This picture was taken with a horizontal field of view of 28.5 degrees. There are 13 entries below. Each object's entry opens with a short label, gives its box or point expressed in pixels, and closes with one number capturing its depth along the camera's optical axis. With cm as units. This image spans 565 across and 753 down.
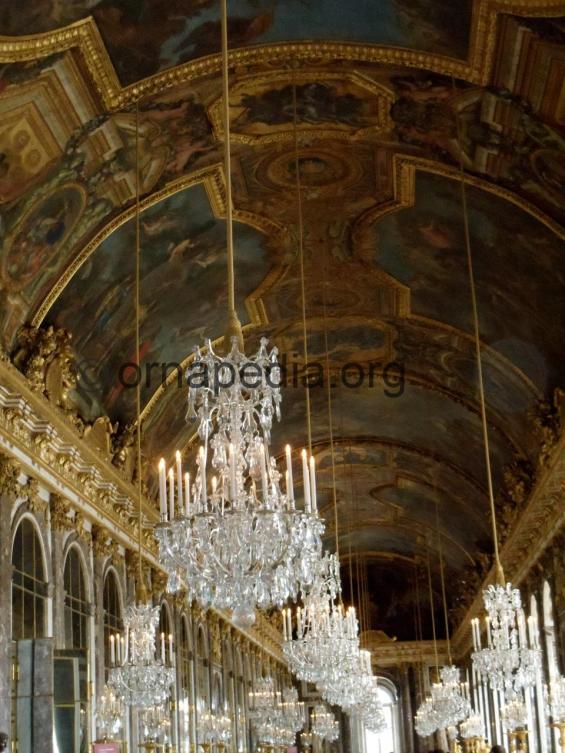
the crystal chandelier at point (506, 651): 1377
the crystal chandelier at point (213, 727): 2294
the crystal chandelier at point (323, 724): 3597
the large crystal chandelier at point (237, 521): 840
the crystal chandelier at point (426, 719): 3086
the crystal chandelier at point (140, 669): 1425
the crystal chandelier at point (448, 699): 2897
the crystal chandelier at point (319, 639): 1438
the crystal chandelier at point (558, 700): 1744
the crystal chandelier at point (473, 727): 2923
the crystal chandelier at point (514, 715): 1938
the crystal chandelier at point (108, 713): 1702
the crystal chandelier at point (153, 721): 1702
